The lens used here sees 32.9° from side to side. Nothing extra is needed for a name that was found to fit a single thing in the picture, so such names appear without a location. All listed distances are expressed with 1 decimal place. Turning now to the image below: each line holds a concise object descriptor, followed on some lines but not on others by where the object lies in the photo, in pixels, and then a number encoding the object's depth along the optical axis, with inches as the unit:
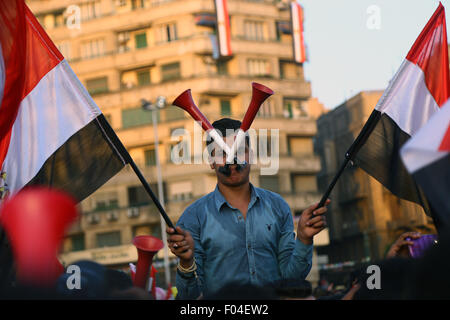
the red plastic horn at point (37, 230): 128.8
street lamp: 1670.4
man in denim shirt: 185.9
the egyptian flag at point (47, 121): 189.9
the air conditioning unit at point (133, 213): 1780.3
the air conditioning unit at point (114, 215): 1785.2
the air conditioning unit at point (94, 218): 1785.2
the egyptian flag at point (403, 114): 196.1
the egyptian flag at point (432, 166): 122.5
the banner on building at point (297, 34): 1910.7
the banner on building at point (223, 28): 1806.1
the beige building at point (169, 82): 1785.2
